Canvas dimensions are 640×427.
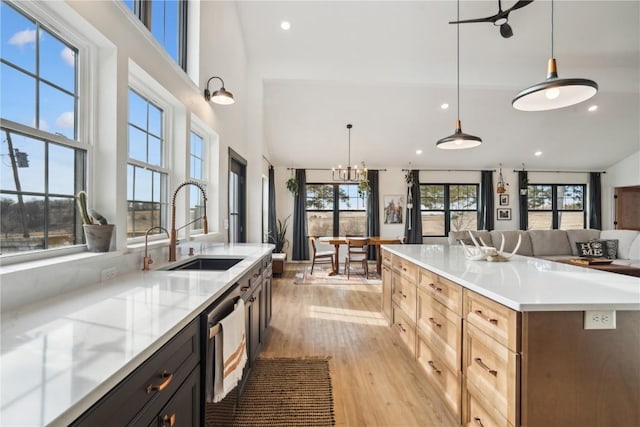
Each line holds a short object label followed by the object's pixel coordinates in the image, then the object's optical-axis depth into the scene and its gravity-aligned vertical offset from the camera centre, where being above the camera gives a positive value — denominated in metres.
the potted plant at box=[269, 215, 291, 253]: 7.45 -0.54
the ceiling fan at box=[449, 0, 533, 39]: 2.66 +1.96
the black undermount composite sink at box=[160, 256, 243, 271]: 2.39 -0.39
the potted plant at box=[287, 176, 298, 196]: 7.48 +0.78
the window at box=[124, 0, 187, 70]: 2.08 +1.57
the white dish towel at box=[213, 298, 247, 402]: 1.27 -0.65
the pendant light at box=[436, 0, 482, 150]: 2.71 +0.71
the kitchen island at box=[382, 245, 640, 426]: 1.26 -0.61
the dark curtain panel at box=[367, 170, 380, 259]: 7.77 +0.23
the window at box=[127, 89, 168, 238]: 2.09 +0.36
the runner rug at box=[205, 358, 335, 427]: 1.81 -1.24
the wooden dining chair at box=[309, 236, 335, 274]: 6.03 -0.80
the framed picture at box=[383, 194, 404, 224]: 7.94 +0.21
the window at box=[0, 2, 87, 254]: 1.21 +0.35
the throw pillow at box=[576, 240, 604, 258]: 5.27 -0.60
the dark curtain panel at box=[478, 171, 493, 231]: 7.95 +0.37
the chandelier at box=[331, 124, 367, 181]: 5.85 +0.83
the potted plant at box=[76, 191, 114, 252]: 1.51 -0.07
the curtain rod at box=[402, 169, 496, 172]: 8.02 +1.25
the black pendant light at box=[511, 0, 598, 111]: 1.65 +0.74
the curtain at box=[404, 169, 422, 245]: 7.82 -0.03
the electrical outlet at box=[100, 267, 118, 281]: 1.54 -0.31
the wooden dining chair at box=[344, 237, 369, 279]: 5.86 -0.67
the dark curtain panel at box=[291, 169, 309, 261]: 7.71 -0.17
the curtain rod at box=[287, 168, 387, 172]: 7.86 +1.25
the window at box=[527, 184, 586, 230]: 8.20 +0.28
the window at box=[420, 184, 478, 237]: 8.07 +0.22
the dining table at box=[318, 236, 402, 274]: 6.10 -0.54
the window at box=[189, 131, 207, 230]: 3.00 +0.44
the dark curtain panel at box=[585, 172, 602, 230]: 8.04 +0.41
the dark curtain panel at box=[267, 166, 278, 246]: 7.38 +0.14
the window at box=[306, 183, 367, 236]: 7.93 +0.13
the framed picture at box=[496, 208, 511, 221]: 8.08 +0.05
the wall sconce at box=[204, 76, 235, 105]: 2.74 +1.11
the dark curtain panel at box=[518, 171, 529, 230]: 7.98 +0.47
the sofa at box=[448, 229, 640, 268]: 5.37 -0.45
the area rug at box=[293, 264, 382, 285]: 5.48 -1.24
